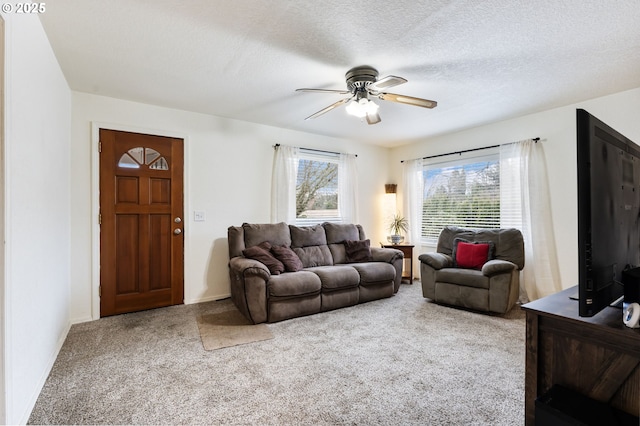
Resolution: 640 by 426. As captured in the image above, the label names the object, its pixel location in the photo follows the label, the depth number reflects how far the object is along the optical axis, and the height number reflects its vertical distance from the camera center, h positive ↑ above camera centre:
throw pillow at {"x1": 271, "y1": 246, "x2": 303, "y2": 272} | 3.57 -0.55
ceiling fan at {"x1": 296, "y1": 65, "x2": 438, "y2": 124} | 2.60 +1.08
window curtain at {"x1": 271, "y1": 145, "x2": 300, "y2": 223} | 4.41 +0.43
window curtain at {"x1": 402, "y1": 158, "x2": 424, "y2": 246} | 5.11 +0.29
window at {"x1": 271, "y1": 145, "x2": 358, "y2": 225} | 4.43 +0.43
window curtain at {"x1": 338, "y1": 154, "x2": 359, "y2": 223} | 5.11 +0.41
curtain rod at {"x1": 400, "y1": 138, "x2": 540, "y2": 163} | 3.75 +0.94
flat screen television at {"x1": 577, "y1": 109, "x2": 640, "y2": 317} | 0.97 +0.00
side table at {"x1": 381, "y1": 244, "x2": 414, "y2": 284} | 4.82 -0.68
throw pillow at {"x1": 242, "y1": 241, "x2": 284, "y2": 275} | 3.40 -0.52
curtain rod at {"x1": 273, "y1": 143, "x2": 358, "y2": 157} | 4.76 +1.02
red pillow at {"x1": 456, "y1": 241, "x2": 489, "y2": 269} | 3.70 -0.54
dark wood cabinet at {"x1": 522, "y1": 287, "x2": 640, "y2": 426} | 0.97 -0.50
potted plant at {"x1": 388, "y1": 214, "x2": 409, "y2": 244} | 5.24 -0.26
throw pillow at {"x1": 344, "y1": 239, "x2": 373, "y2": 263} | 4.32 -0.56
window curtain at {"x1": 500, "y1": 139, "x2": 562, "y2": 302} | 3.63 -0.03
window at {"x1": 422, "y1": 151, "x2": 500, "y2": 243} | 4.26 +0.29
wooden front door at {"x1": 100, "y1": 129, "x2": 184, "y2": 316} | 3.32 -0.10
